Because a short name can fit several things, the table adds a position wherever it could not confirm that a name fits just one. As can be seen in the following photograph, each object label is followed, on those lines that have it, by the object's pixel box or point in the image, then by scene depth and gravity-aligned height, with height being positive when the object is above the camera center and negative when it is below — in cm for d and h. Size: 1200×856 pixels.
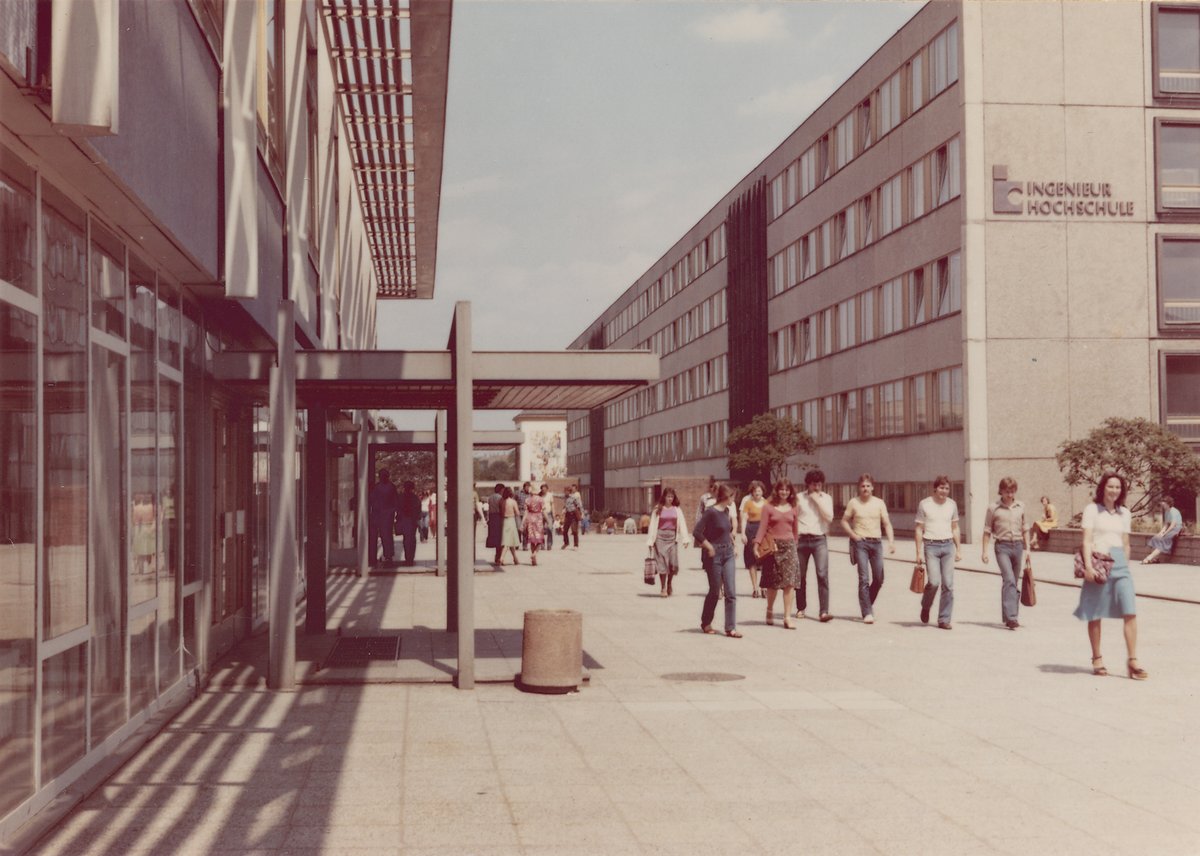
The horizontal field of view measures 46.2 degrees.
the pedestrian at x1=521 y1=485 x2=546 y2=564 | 3015 -127
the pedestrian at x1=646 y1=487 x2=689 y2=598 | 1955 -97
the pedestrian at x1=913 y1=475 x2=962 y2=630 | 1584 -90
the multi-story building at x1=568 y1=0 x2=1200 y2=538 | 4191 +695
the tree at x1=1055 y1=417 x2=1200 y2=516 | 3541 +16
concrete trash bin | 1078 -145
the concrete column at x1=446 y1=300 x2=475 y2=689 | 1094 -16
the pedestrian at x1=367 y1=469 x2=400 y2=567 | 2627 -77
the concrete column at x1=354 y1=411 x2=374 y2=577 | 2680 -74
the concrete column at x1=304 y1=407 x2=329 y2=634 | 1452 -69
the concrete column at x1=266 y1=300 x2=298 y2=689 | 1098 -36
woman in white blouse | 1156 -94
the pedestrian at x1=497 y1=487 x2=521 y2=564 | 2994 -128
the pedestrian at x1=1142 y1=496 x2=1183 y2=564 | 2961 -160
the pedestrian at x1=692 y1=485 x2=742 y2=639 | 1512 -98
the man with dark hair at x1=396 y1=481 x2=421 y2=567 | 2872 -106
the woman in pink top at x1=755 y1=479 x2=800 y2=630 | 1595 -88
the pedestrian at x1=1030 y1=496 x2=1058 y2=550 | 3578 -166
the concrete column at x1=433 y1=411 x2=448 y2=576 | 2520 +0
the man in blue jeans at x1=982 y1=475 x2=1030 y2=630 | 1569 -94
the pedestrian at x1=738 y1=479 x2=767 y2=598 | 2028 -83
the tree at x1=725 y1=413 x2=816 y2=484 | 5497 +77
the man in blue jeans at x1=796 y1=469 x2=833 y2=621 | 1666 -74
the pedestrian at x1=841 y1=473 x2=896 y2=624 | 1648 -86
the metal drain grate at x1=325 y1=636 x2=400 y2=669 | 1254 -175
